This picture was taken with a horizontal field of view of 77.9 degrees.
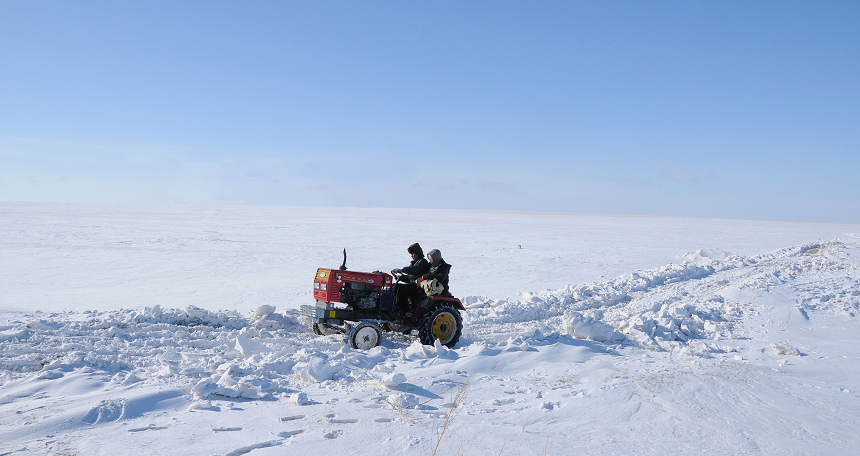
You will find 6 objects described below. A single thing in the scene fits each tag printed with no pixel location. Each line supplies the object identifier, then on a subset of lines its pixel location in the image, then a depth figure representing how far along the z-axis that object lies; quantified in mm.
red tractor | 6145
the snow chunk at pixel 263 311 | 7414
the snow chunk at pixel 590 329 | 6605
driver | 6520
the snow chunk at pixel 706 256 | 17341
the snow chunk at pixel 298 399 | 4124
